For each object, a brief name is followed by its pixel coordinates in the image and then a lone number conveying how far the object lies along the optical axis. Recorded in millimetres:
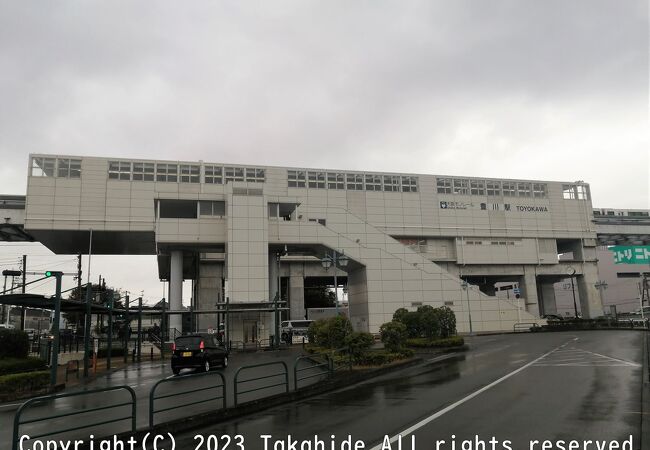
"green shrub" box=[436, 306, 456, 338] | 30859
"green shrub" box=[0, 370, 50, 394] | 15406
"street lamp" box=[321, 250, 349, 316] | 29395
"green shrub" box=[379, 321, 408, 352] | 22312
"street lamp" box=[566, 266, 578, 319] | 72188
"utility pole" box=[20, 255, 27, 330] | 47719
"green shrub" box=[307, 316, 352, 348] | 22750
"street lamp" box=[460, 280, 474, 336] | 47891
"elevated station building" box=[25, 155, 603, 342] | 46375
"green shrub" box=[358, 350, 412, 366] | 19234
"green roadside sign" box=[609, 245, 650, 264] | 60344
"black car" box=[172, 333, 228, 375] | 21047
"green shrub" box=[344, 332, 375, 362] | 18938
